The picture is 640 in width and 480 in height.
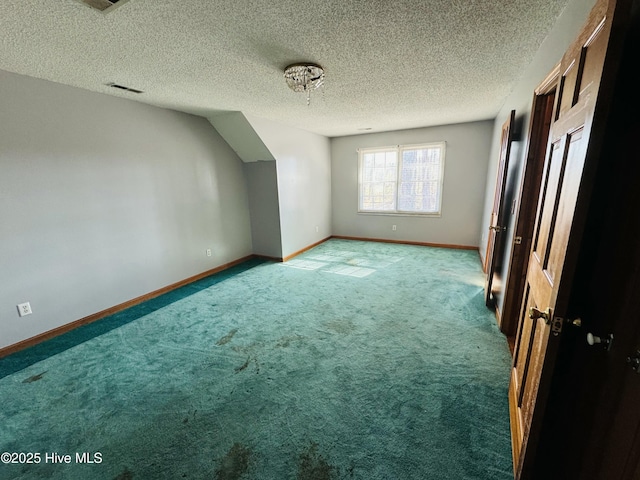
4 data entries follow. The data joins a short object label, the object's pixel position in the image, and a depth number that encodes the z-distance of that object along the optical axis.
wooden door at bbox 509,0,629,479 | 0.74
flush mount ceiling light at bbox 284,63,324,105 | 2.09
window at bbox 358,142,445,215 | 5.15
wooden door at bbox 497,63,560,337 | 1.86
